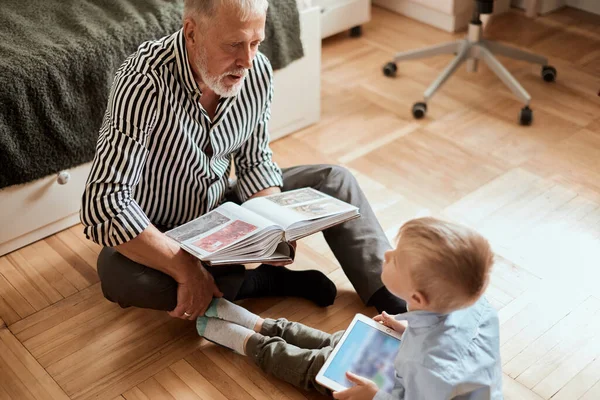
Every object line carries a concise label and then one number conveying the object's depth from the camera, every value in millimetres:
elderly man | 1688
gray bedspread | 1994
